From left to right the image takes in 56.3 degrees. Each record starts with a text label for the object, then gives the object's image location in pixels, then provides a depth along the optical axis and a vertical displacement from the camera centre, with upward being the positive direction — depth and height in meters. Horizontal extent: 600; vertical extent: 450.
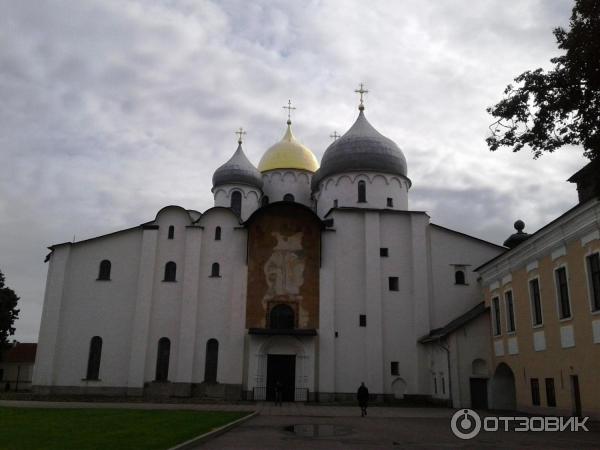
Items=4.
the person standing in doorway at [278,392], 26.68 -0.38
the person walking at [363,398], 21.36 -0.45
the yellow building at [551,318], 18.20 +2.59
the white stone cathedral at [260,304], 30.02 +4.27
